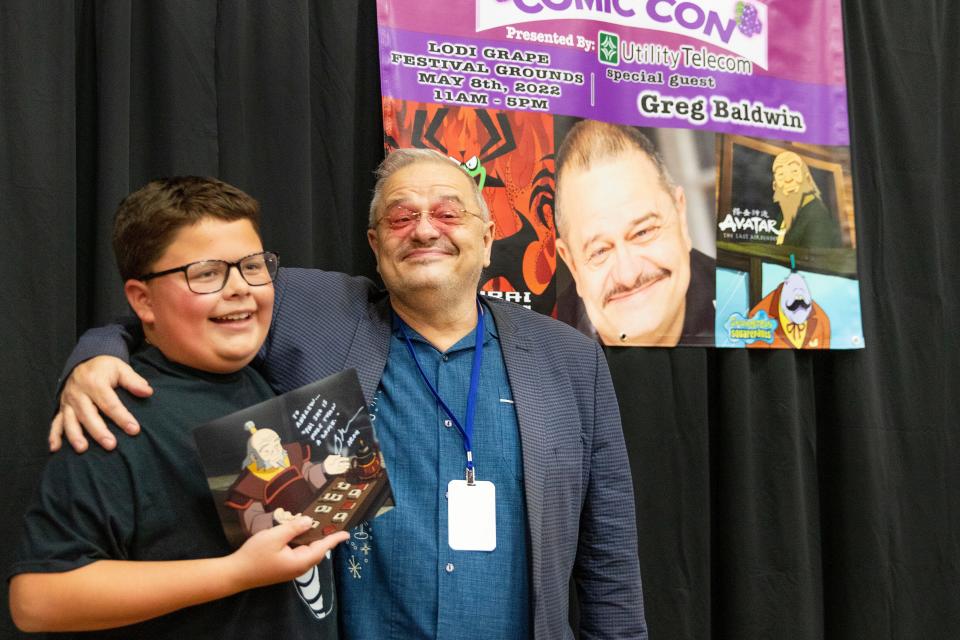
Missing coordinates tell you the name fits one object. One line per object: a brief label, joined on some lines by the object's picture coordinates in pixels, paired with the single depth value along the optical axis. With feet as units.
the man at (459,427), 5.11
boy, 3.47
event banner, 7.57
